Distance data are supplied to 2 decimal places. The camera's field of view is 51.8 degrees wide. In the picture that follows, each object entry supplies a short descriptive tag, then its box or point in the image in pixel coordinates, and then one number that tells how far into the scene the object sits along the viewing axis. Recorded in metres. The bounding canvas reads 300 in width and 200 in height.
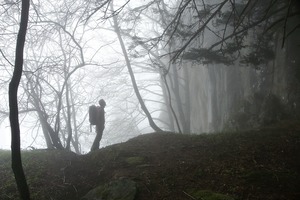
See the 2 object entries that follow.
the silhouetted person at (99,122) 10.76
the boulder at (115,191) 6.00
